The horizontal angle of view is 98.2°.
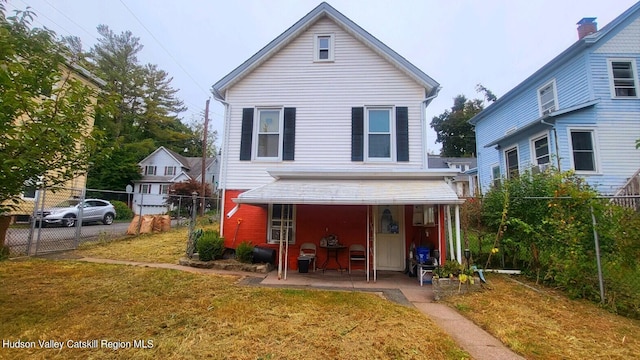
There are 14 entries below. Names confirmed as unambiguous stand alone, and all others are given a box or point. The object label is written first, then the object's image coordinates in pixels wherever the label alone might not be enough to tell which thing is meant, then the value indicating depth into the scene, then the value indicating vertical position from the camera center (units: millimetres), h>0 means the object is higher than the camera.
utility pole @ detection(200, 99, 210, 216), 22169 +6017
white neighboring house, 33250 +4870
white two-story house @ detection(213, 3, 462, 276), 8180 +2589
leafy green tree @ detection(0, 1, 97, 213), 3725 +1366
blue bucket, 7152 -1045
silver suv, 13326 -264
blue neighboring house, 10898 +4142
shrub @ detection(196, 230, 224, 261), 8242 -1093
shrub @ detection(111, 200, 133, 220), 20927 -179
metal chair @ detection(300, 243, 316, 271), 8273 -1112
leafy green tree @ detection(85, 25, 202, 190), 34250 +14984
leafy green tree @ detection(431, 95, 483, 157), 41625 +13205
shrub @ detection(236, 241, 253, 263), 8102 -1233
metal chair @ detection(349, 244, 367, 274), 8092 -1156
